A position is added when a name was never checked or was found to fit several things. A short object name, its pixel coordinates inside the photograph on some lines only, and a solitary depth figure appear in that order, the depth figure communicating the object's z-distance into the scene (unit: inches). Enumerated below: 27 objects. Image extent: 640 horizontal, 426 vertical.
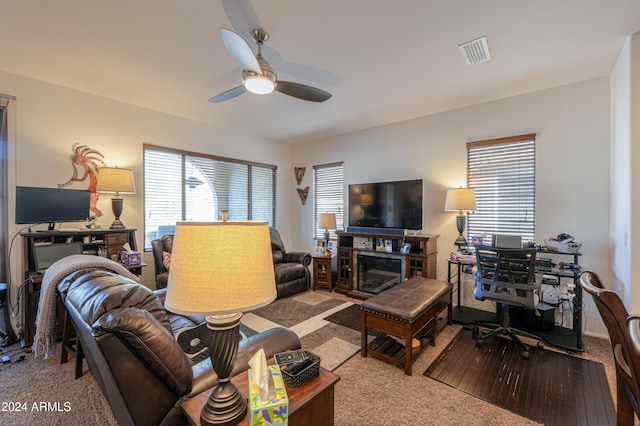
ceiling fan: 68.8
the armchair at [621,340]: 40.1
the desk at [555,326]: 104.3
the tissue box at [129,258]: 124.4
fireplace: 160.9
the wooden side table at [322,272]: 181.2
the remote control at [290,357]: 50.8
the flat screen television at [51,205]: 107.1
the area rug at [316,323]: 103.3
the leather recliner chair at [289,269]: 163.5
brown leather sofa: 41.3
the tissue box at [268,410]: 37.3
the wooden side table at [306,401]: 41.8
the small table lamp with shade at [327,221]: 184.2
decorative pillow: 139.7
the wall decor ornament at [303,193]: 223.0
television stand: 148.2
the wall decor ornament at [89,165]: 127.3
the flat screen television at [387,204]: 160.1
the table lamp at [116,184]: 125.6
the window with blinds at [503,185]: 130.6
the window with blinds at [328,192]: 204.1
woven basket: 46.7
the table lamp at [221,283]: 36.3
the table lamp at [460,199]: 132.5
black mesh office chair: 99.7
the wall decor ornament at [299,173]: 225.0
